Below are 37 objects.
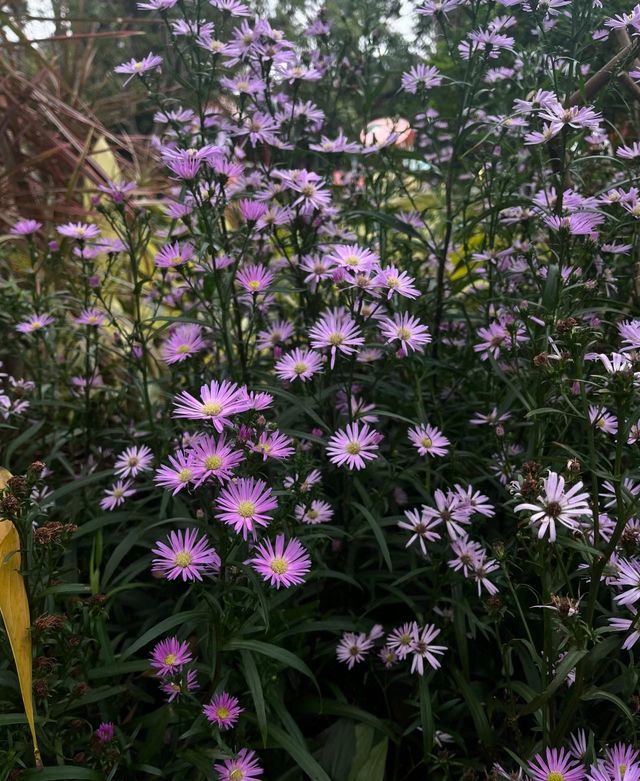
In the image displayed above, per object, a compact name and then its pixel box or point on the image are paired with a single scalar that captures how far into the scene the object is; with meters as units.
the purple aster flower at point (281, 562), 0.32
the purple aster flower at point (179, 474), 0.32
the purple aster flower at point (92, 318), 0.53
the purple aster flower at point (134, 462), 0.44
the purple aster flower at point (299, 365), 0.42
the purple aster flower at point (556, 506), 0.28
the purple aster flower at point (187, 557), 0.32
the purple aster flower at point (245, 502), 0.31
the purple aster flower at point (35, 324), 0.53
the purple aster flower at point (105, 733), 0.33
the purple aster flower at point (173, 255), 0.46
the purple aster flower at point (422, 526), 0.39
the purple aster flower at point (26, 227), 0.58
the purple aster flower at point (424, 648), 0.38
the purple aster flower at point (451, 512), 0.39
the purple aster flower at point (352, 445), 0.38
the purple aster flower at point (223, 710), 0.32
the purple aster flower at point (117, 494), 0.44
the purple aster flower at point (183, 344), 0.45
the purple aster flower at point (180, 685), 0.33
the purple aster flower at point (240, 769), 0.32
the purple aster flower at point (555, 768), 0.31
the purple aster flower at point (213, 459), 0.31
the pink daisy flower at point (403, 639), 0.39
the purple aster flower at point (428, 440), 0.41
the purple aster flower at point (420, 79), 0.52
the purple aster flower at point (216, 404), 0.32
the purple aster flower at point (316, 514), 0.40
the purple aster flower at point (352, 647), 0.39
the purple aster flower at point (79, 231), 0.54
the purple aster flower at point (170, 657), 0.34
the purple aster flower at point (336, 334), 0.39
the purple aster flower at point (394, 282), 0.39
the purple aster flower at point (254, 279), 0.46
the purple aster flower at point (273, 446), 0.34
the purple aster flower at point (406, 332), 0.40
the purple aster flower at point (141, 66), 0.47
